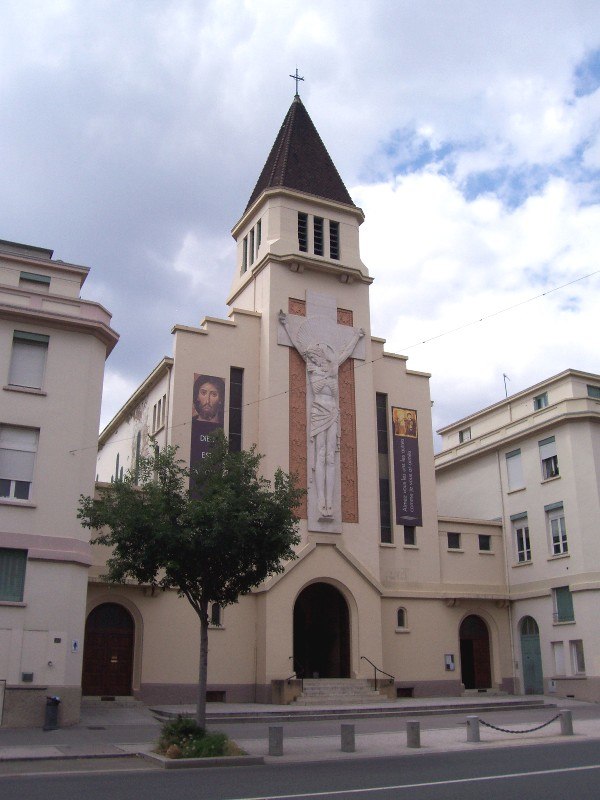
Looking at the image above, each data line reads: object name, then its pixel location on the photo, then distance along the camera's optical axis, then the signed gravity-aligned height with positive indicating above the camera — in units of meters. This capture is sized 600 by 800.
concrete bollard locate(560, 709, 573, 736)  20.02 -1.63
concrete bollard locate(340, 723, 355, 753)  17.20 -1.69
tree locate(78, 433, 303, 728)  17.34 +2.69
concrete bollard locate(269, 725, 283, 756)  16.67 -1.70
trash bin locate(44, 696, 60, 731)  20.73 -1.42
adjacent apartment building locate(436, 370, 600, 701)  32.88 +5.68
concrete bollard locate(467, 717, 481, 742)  18.88 -1.65
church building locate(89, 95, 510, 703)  29.19 +6.23
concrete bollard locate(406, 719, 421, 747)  17.86 -1.68
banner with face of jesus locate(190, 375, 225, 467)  31.38 +9.25
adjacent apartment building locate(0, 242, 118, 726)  21.81 +5.28
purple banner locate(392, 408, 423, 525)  34.62 +7.78
